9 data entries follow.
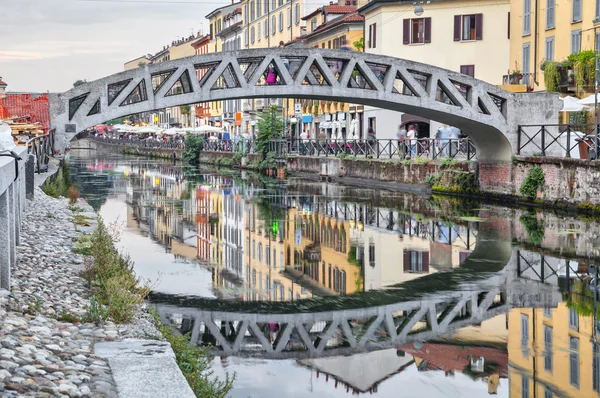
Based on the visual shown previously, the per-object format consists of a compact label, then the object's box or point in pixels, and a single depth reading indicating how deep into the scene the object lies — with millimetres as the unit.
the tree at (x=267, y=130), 53594
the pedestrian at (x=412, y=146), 37719
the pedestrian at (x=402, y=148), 38344
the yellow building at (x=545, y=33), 35725
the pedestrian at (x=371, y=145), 41719
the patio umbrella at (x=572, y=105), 31036
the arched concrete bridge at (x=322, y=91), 26344
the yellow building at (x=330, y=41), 59406
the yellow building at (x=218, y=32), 100719
